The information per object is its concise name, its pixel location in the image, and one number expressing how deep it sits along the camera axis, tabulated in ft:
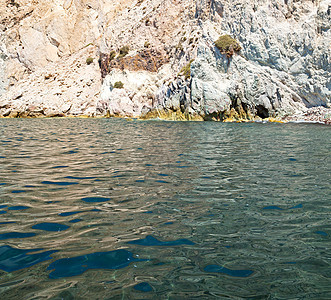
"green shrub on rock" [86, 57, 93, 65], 193.36
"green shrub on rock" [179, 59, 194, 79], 127.13
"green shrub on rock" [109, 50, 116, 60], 174.70
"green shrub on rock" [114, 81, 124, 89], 162.44
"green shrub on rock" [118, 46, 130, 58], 171.11
